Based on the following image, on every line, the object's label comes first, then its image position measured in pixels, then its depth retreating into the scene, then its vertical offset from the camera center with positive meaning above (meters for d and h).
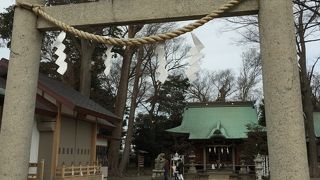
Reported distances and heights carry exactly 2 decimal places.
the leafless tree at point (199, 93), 49.44 +8.70
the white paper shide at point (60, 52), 4.89 +1.36
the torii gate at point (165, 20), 3.95 +1.05
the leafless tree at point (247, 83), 45.25 +9.25
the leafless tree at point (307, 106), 26.34 +3.94
